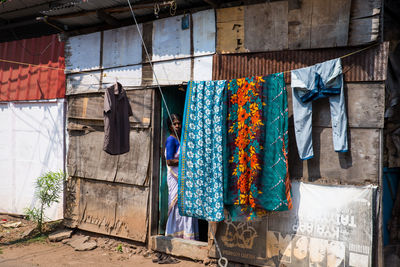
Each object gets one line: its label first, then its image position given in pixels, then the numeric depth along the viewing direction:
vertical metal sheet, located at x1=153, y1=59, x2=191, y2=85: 4.92
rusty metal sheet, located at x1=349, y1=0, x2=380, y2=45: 3.75
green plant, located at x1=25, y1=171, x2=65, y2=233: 6.06
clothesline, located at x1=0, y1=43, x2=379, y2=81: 3.84
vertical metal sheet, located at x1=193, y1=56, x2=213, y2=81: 4.71
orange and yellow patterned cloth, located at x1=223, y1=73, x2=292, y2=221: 4.08
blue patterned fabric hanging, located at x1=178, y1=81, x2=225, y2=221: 4.33
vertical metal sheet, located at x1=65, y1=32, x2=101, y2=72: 5.81
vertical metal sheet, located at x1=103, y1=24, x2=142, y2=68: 5.38
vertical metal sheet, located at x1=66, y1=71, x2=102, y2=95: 5.81
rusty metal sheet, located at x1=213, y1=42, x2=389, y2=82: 3.78
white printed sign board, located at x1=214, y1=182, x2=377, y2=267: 3.80
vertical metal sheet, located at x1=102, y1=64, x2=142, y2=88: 5.38
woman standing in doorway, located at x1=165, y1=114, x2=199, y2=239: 5.16
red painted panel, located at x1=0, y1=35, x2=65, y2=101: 6.37
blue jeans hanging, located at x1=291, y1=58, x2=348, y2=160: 3.84
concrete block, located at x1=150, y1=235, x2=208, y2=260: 4.84
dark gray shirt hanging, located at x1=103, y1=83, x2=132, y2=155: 4.73
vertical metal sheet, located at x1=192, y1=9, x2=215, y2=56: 4.70
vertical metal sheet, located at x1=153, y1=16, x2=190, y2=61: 4.94
